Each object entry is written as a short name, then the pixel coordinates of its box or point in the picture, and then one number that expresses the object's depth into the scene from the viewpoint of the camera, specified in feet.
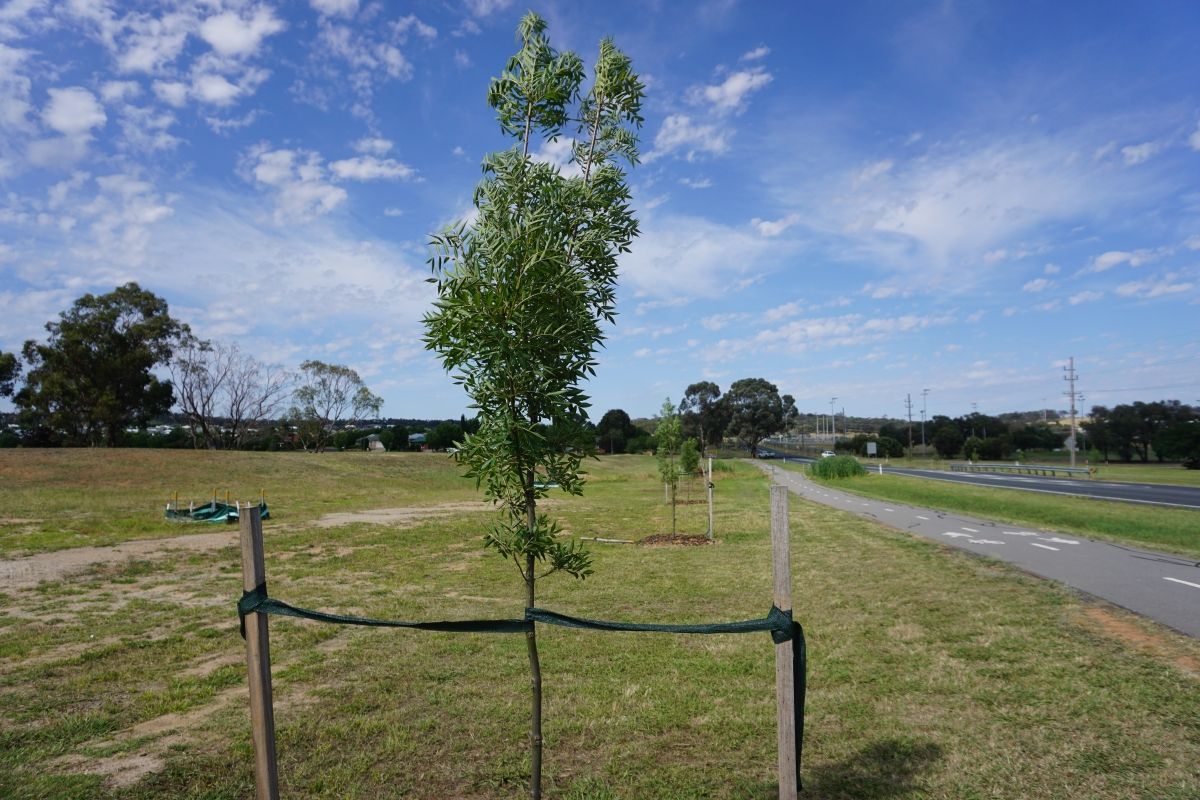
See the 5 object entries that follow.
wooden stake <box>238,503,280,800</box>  11.01
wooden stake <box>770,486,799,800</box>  10.81
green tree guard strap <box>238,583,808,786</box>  10.78
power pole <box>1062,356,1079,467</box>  186.91
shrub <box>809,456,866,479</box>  157.89
